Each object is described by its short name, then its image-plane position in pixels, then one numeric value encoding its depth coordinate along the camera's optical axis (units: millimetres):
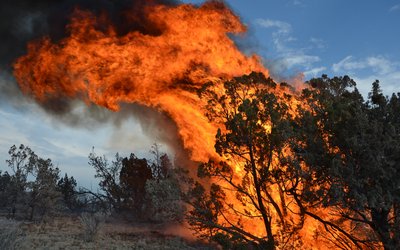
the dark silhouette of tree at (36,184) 43216
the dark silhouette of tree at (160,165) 51156
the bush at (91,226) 29656
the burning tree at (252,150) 15289
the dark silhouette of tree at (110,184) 53031
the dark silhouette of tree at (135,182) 50750
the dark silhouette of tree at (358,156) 11664
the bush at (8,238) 14084
